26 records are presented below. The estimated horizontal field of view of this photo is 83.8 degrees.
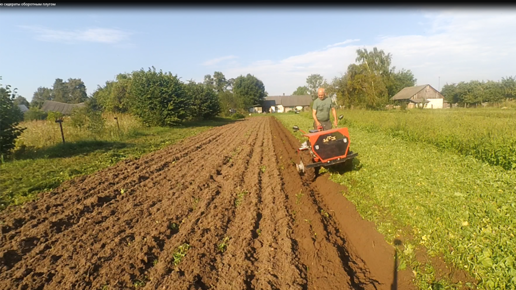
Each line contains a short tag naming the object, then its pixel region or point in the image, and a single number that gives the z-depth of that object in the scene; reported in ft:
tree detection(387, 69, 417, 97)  252.21
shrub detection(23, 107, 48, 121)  98.30
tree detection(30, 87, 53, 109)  329.72
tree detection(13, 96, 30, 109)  279.63
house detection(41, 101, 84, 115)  186.78
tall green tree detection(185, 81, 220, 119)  106.75
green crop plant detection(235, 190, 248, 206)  17.90
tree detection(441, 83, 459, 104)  204.77
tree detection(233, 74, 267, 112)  250.78
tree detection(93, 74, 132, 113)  124.57
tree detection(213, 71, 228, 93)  383.24
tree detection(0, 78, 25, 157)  29.81
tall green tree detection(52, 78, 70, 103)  313.96
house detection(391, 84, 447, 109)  165.99
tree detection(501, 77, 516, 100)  156.76
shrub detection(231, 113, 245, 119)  165.03
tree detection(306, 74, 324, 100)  377.30
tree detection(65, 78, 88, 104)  309.01
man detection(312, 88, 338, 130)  23.45
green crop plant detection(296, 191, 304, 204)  17.85
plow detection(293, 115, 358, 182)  20.21
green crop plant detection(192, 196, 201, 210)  17.33
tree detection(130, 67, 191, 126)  72.33
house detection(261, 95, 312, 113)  297.94
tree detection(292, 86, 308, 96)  448.74
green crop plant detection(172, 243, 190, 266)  11.36
